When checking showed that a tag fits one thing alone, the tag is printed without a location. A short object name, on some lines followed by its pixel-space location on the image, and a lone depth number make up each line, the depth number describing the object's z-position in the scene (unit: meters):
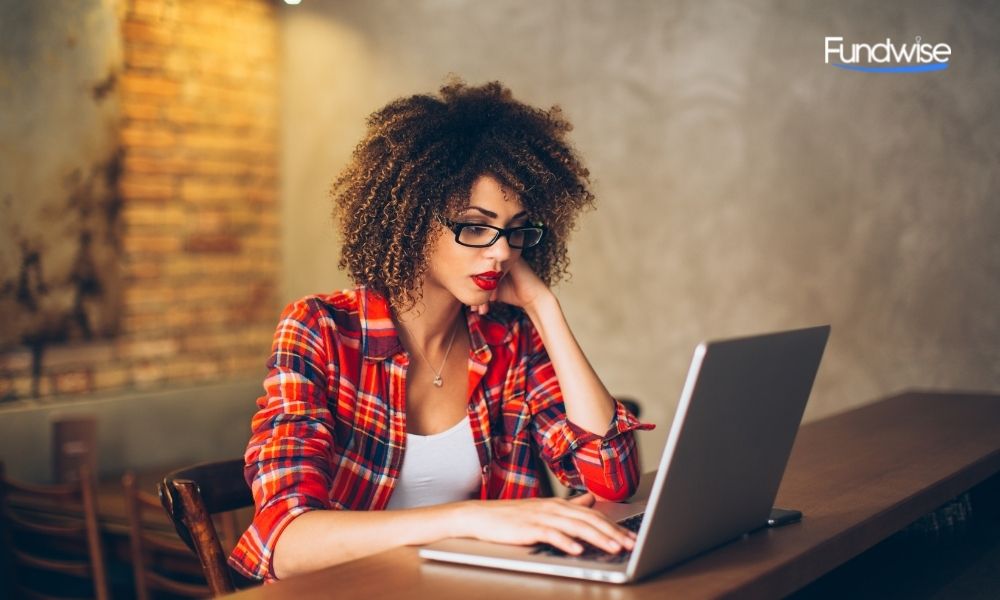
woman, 1.74
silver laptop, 1.07
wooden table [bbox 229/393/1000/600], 1.08
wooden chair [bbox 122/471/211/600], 2.76
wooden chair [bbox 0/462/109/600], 2.99
